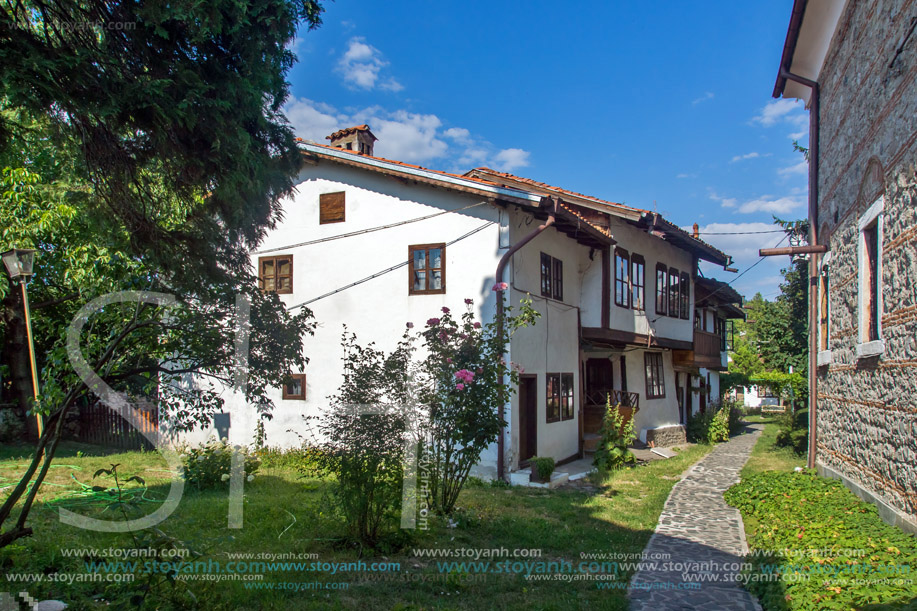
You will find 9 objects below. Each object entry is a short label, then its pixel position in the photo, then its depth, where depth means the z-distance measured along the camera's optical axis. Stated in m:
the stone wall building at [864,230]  6.02
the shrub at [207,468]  9.20
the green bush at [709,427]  20.22
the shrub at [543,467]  11.16
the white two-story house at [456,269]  11.84
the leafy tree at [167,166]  4.02
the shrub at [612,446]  13.40
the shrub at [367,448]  5.92
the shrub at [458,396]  7.25
